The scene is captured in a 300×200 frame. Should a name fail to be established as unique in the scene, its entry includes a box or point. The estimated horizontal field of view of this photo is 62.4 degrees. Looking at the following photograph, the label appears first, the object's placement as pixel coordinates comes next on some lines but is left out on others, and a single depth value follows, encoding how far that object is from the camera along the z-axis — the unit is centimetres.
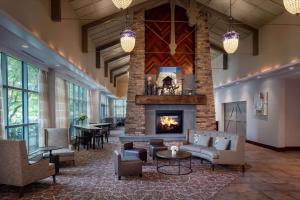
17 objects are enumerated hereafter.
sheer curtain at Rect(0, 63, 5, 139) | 498
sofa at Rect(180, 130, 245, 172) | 636
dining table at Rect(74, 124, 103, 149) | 943
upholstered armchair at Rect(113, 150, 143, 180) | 557
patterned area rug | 461
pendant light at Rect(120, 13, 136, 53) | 598
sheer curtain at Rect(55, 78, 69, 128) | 860
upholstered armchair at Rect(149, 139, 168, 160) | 748
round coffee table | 608
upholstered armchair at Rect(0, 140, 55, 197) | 451
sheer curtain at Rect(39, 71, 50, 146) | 755
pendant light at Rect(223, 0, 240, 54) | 611
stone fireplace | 1047
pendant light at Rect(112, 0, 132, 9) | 364
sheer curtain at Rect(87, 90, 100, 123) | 1435
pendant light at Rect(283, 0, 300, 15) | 356
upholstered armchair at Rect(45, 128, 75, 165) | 699
